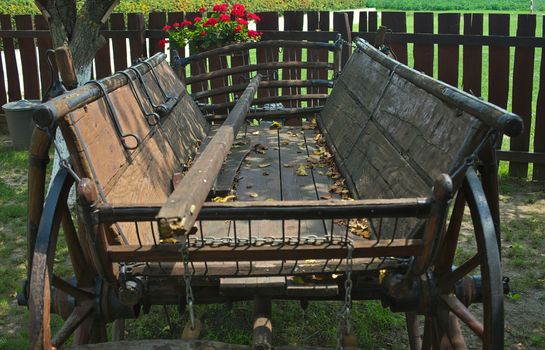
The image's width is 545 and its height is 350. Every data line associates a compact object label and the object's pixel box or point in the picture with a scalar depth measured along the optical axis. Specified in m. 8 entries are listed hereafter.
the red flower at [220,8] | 7.70
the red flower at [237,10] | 7.51
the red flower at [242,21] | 7.39
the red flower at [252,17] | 7.68
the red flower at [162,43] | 8.27
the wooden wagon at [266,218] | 2.23
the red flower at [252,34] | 7.49
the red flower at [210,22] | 7.35
